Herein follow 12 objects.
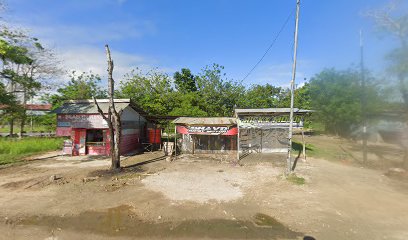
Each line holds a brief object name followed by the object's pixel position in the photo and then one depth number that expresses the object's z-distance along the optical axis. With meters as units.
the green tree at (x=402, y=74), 16.77
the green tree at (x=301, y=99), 44.32
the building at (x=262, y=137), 22.03
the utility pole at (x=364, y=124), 18.27
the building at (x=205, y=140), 20.12
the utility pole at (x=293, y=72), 14.09
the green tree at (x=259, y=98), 39.03
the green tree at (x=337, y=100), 33.38
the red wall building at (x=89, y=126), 20.47
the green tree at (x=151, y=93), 32.38
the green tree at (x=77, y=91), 35.91
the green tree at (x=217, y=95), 36.47
